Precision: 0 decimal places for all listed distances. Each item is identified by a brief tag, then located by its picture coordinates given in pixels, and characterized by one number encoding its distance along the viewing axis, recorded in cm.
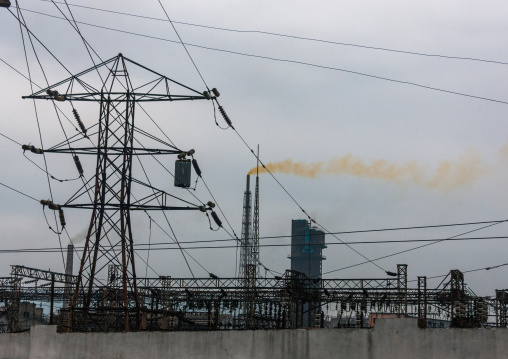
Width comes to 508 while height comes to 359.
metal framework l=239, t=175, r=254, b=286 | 13327
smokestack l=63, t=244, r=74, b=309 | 10500
